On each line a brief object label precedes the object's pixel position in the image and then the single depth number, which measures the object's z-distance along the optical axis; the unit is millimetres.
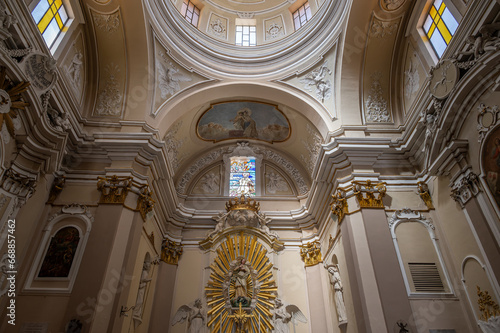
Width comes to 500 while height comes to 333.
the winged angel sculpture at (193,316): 10750
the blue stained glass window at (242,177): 14305
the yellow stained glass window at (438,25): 8083
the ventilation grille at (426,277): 7680
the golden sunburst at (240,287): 10852
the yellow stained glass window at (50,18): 7871
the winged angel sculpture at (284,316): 10805
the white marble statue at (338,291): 9156
